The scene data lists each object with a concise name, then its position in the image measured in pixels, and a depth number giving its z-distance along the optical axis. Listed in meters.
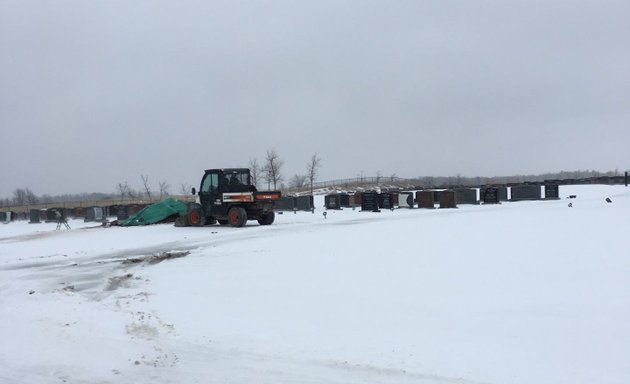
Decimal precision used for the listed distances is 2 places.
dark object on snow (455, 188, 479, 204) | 36.81
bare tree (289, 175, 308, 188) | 90.69
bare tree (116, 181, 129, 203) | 76.82
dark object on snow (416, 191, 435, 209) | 33.44
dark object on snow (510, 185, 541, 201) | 36.75
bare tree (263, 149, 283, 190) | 58.65
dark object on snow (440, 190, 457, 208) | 32.50
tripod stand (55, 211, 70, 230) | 31.10
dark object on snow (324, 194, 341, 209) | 37.39
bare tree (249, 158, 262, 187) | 61.78
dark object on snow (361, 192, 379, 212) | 32.84
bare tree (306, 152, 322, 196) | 66.56
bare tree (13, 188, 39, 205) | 108.56
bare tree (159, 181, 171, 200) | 82.64
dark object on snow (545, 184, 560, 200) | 35.64
